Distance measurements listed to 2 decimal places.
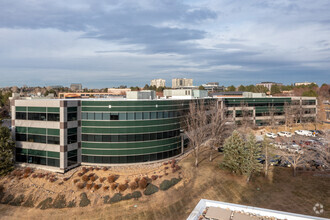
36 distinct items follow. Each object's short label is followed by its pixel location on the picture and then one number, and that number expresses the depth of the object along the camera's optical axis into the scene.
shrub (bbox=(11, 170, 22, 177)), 43.47
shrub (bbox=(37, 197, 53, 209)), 36.72
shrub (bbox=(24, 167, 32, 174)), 43.66
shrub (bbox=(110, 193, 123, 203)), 37.12
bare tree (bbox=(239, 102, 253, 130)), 80.53
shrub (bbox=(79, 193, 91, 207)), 36.59
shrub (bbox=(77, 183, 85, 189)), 39.37
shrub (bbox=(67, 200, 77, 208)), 36.51
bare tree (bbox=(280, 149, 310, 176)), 43.38
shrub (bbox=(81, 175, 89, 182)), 40.68
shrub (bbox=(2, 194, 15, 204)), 38.64
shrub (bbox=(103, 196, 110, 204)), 37.05
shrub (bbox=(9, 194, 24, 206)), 38.00
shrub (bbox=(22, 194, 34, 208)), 37.29
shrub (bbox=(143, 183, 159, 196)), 38.58
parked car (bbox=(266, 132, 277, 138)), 72.88
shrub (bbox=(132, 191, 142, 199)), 37.72
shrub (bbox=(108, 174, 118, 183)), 40.36
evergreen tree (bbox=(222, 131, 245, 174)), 43.56
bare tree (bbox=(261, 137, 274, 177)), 44.28
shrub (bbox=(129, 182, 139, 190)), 39.12
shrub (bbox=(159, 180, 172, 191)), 39.94
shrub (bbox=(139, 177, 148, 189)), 39.34
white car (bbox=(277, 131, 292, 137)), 75.06
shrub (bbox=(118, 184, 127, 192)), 38.78
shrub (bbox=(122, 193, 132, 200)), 37.53
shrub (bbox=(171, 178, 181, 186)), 41.36
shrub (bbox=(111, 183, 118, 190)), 39.06
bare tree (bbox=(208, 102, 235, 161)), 54.31
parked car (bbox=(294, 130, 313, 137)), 75.34
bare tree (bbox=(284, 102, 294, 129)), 86.94
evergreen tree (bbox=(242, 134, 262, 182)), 41.28
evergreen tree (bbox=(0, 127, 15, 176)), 43.56
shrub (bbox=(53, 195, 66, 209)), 36.56
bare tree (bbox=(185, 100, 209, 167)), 50.06
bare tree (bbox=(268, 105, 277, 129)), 85.25
